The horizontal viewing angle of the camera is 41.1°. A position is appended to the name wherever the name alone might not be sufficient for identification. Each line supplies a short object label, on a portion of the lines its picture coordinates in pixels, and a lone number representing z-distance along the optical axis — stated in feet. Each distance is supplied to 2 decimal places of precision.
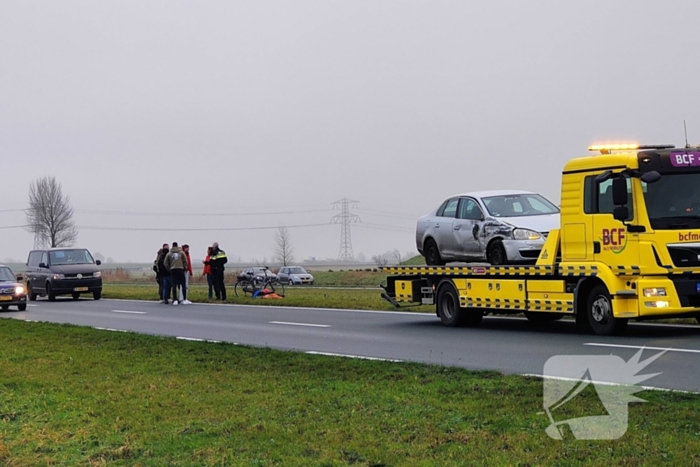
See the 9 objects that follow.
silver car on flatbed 54.49
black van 116.47
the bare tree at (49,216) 253.65
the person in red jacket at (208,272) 102.17
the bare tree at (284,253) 297.94
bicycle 107.76
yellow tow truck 46.34
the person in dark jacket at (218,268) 98.43
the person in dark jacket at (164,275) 101.20
